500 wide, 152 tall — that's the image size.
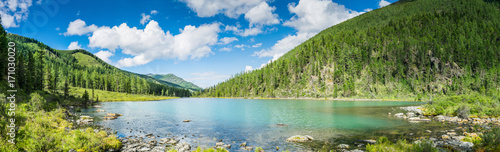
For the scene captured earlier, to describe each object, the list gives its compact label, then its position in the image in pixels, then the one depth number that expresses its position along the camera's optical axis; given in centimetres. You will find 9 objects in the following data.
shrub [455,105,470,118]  4151
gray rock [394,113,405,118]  4824
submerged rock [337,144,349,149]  2309
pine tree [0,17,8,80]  5344
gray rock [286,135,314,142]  2660
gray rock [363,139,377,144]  2490
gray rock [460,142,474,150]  1968
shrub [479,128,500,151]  1671
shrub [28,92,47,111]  3300
